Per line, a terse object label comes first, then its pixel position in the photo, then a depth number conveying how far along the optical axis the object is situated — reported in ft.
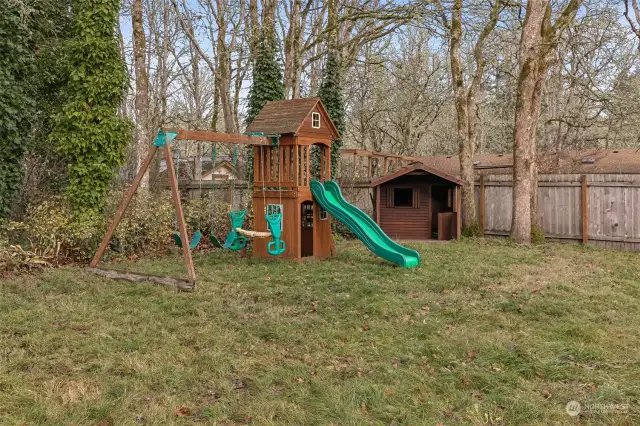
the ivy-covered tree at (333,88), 55.42
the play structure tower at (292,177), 31.68
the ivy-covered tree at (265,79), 52.49
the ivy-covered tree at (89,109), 33.94
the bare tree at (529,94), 37.93
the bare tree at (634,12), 39.84
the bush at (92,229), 30.30
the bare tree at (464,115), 43.34
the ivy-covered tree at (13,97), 31.91
